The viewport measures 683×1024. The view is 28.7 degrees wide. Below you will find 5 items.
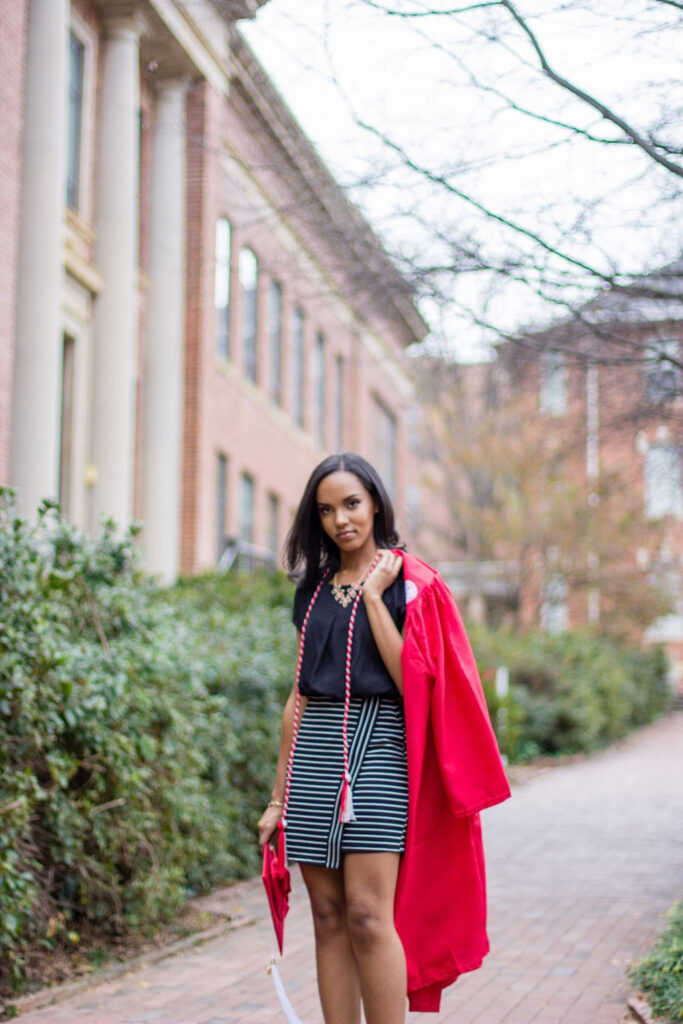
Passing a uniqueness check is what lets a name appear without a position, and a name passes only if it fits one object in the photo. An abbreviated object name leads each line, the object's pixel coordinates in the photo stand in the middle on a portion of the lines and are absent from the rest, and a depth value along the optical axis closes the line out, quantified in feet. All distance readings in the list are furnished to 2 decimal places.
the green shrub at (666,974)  16.31
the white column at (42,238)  42.96
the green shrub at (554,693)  64.44
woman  12.25
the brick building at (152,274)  28.04
